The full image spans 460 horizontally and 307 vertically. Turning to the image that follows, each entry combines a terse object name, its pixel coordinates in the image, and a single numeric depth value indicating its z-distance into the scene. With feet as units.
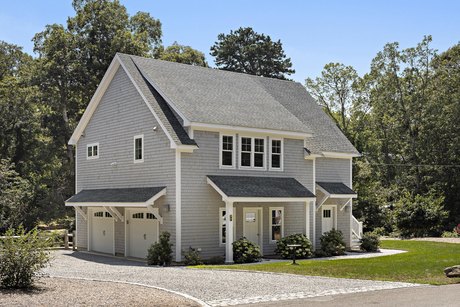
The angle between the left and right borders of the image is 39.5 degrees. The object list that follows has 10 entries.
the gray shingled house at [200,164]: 87.66
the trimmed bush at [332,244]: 99.36
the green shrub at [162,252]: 83.35
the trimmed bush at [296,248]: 92.79
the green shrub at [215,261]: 85.82
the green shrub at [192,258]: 83.10
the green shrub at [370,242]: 106.31
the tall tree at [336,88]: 191.93
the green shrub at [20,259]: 48.01
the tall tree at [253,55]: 223.30
